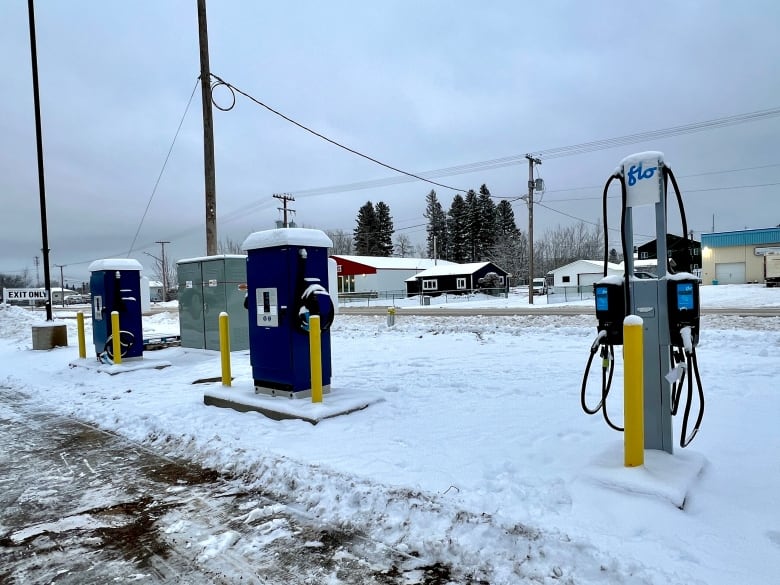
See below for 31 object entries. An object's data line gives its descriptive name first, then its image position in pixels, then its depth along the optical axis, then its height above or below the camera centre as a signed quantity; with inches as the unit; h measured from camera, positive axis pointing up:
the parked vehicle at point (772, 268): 1569.9 +9.6
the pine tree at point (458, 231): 3415.4 +351.5
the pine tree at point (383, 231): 3563.0 +388.2
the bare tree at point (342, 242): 4367.6 +408.3
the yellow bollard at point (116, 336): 407.8 -30.4
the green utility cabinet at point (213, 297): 460.1 -2.8
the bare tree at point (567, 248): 3870.6 +243.4
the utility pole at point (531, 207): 1299.2 +185.5
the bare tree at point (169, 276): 4680.6 +189.4
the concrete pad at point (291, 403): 231.0 -53.8
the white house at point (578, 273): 2219.5 +26.9
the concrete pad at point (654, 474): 137.1 -56.3
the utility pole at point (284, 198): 1753.2 +317.1
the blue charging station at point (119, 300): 422.9 -2.2
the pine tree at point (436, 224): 3764.8 +444.2
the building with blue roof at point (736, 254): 1786.4 +68.1
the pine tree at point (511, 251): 3179.1 +191.5
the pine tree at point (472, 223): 3373.5 +394.2
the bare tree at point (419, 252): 4327.0 +281.7
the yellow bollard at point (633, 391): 142.4 -32.1
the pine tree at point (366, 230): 3563.0 +399.7
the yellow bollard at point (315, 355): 239.9 -30.5
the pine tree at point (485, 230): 3361.2 +345.5
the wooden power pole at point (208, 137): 489.1 +150.2
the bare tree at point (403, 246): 4237.2 +332.2
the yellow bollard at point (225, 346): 288.2 -29.4
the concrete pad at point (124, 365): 394.6 -53.8
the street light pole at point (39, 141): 614.9 +192.9
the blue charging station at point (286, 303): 250.5 -5.8
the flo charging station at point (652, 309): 156.2 -9.8
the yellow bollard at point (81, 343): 453.1 -39.3
